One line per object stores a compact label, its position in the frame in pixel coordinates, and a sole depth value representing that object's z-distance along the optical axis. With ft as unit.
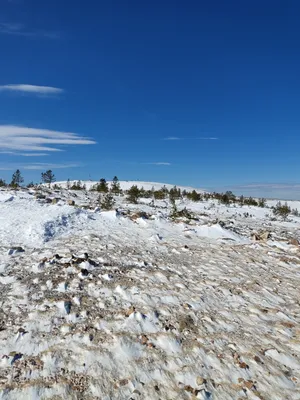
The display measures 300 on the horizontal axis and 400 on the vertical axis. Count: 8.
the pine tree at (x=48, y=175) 110.83
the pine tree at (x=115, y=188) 107.27
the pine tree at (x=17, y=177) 92.94
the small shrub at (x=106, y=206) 52.33
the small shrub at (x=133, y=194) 79.10
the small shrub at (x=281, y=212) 78.27
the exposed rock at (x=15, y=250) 26.05
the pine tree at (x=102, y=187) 104.92
